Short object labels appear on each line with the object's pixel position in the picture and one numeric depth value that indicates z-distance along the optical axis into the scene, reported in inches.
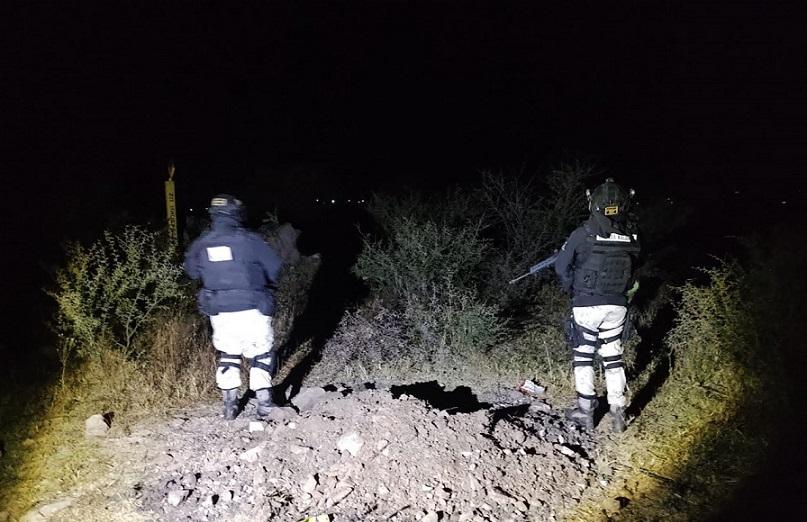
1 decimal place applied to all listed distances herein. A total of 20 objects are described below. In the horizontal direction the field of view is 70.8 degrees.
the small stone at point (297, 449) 162.1
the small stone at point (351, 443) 160.4
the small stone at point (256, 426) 181.3
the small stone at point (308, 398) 203.3
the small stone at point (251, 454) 161.5
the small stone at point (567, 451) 167.2
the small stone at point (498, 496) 142.9
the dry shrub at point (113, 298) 212.1
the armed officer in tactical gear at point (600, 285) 178.2
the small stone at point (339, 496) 144.6
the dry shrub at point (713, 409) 147.7
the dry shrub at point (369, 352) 241.4
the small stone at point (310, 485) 148.9
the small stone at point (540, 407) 205.0
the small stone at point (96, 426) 183.9
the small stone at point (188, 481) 153.6
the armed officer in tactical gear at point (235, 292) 186.4
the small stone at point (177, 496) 146.6
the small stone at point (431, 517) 136.9
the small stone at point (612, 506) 143.7
